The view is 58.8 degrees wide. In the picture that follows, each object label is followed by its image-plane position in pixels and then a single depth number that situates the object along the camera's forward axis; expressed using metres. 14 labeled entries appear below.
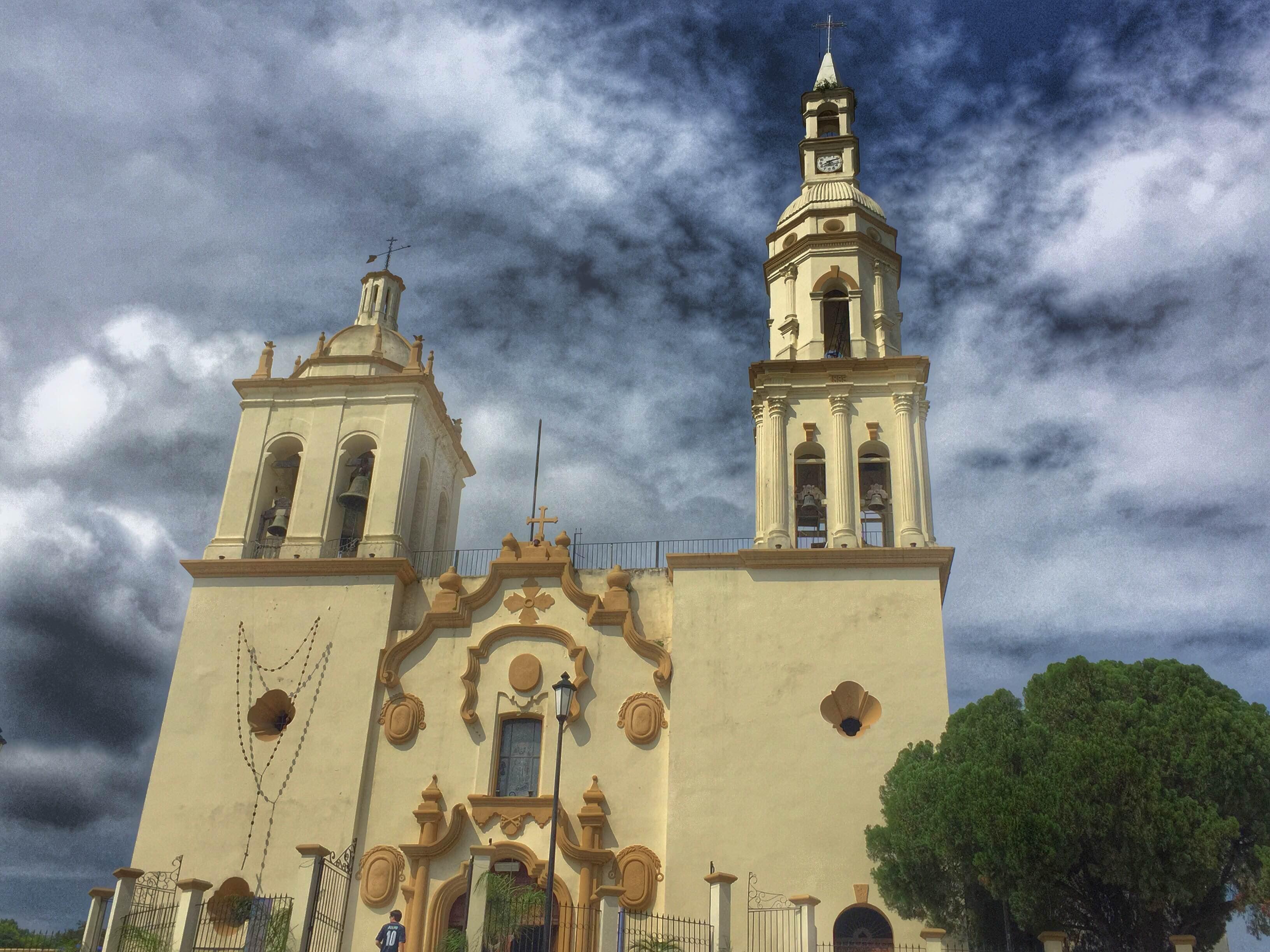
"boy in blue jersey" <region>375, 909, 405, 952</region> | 14.20
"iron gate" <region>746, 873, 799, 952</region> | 16.91
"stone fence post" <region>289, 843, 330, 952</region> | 14.40
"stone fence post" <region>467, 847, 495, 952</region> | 14.32
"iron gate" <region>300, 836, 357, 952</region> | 16.30
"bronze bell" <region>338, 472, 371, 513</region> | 22.61
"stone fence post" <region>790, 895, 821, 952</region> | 15.31
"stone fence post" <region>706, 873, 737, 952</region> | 15.26
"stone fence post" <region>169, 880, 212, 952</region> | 14.52
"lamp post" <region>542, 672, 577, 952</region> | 13.40
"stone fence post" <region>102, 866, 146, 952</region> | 14.84
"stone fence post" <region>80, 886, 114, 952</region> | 15.13
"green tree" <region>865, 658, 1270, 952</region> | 14.80
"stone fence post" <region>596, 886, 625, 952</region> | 14.82
